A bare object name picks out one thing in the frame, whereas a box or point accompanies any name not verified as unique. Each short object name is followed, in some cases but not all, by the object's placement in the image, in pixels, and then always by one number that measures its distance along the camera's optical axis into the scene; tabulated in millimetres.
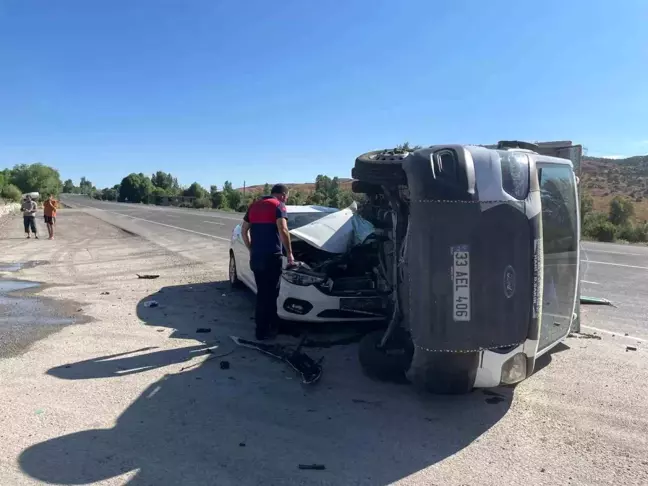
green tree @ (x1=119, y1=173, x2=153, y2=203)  144250
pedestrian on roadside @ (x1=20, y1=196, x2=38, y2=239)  20297
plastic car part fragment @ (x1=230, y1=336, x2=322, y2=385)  4949
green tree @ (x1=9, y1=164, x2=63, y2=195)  111062
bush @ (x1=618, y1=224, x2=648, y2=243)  26203
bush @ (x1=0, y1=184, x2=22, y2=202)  59744
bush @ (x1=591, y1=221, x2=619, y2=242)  25172
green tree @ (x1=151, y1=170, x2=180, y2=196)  160625
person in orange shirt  20609
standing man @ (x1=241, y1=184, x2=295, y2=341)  6203
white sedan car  6000
